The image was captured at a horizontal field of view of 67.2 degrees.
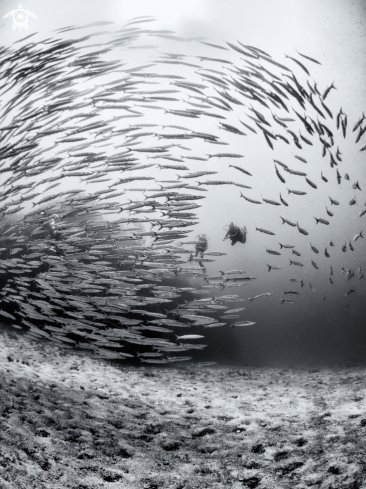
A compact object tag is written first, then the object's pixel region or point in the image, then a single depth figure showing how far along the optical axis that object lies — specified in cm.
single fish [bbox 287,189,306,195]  664
